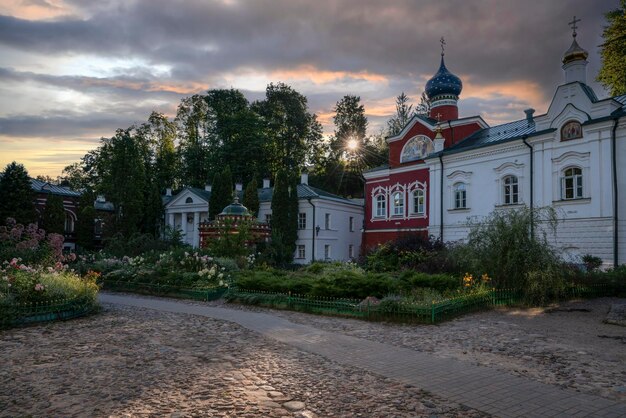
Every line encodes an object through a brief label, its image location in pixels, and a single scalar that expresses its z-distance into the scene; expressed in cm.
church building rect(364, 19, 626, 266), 2028
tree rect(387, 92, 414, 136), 5442
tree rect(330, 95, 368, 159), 5350
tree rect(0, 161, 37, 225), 3331
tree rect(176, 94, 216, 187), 5197
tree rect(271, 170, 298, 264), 3475
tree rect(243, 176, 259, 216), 3712
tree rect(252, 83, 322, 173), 5319
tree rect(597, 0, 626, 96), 2595
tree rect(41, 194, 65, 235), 3638
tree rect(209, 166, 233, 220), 3869
